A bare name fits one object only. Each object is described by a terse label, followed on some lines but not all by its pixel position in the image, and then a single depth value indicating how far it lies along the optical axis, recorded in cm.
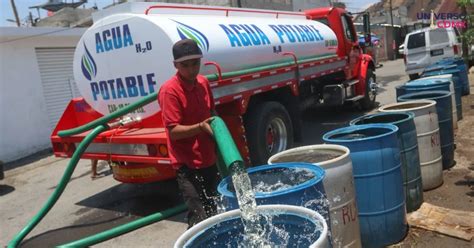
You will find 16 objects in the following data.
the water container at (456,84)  837
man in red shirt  316
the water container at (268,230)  197
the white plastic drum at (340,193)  296
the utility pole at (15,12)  2686
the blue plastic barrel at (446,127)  564
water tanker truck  520
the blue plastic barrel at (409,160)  422
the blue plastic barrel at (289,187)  229
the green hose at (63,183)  469
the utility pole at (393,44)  3625
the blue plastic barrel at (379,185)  357
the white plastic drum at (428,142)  483
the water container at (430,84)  652
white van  1577
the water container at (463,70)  1044
